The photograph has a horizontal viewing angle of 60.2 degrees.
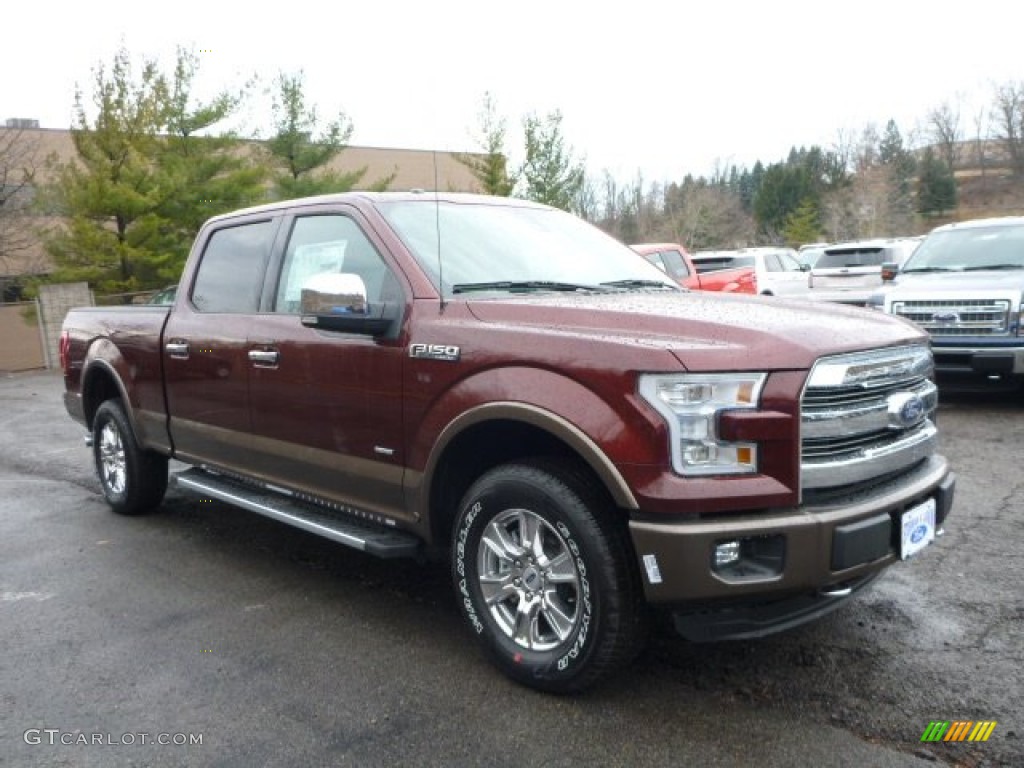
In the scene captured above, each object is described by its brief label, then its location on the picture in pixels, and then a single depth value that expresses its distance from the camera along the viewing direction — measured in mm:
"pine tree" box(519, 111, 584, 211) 27812
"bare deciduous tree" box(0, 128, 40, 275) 24719
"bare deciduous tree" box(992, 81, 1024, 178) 60438
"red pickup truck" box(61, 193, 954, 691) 2930
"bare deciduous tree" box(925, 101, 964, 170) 68356
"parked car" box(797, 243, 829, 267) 27703
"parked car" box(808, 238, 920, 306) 16016
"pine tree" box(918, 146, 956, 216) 62000
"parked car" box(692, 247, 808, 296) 15531
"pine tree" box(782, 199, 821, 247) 53875
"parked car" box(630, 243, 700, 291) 13484
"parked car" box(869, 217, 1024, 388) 8273
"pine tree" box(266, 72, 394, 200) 23609
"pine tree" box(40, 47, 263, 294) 20656
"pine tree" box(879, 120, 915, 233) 50938
